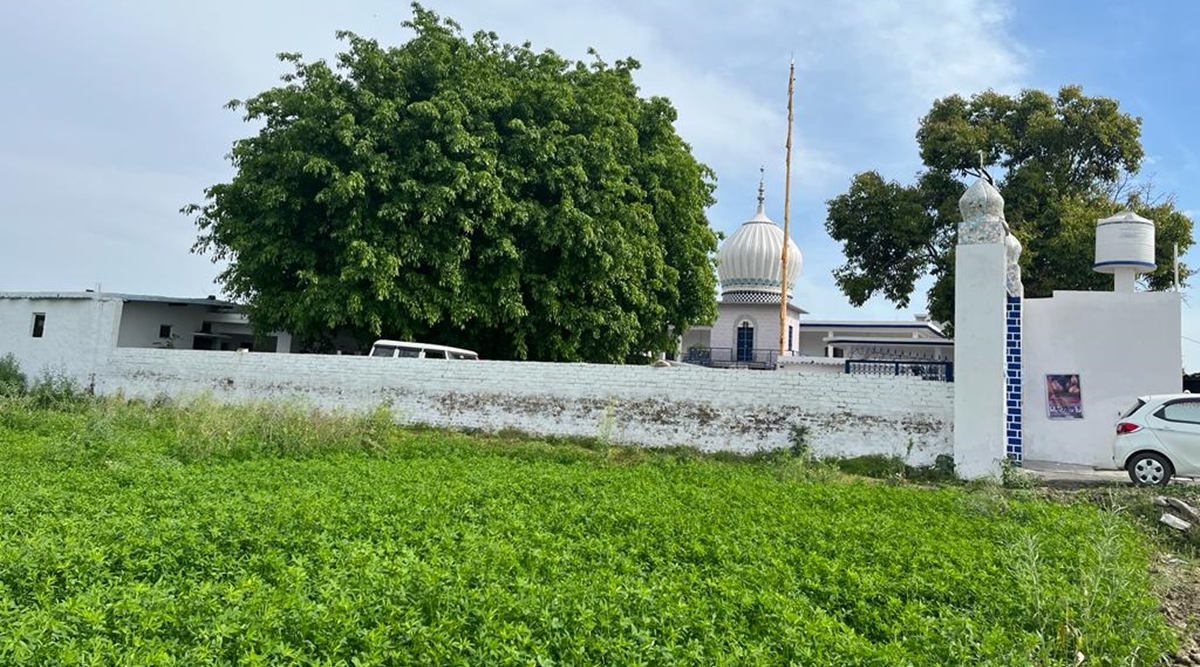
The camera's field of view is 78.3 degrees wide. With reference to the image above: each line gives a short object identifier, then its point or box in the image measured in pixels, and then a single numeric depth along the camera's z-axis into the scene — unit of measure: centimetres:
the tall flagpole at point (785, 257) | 2545
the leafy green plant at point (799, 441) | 1096
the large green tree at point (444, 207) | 1431
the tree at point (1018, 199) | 1791
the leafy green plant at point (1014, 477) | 912
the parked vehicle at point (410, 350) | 1407
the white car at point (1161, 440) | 902
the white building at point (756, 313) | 2928
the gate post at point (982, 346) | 977
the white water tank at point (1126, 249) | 1148
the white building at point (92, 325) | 1717
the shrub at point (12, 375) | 1601
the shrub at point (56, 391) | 1423
